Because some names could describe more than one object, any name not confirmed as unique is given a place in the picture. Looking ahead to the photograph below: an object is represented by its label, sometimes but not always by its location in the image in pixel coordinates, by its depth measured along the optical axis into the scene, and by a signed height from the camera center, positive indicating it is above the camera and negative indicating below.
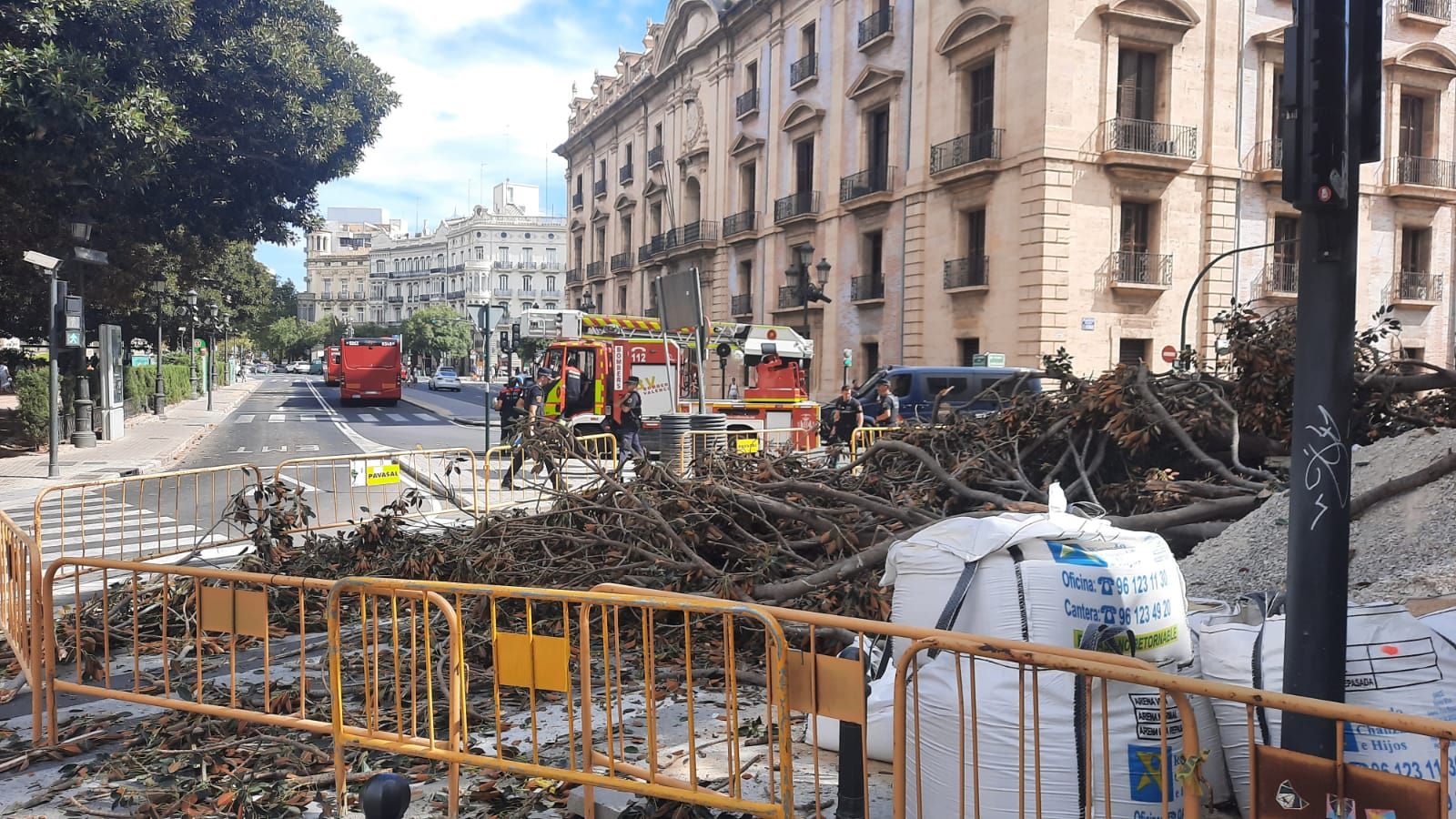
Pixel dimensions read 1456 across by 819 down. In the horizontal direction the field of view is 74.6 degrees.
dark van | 17.25 -0.16
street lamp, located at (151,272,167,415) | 29.67 -0.80
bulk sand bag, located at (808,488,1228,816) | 2.88 -0.83
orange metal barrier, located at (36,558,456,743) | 4.26 -1.60
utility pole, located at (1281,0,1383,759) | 2.59 +0.27
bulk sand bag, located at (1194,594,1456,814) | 2.66 -0.93
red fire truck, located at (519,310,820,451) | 18.25 +0.24
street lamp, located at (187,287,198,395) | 30.88 +2.00
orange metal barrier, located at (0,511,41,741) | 4.94 -1.17
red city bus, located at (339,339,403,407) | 41.62 +0.18
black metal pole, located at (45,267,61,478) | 14.17 -0.45
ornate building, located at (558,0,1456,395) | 23.17 +5.39
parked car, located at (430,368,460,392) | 56.98 -0.35
